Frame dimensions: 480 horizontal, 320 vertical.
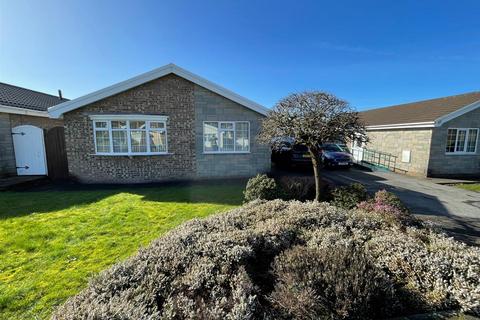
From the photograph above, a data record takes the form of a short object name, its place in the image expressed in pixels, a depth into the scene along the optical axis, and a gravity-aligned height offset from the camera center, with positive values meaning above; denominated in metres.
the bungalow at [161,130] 9.95 +0.38
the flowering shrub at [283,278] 2.24 -1.56
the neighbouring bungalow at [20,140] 10.30 -0.07
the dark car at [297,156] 13.27 -1.04
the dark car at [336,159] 14.70 -1.29
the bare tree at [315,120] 5.80 +0.49
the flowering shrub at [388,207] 4.49 -1.49
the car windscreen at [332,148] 15.81 -0.64
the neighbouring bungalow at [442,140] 12.44 -0.04
